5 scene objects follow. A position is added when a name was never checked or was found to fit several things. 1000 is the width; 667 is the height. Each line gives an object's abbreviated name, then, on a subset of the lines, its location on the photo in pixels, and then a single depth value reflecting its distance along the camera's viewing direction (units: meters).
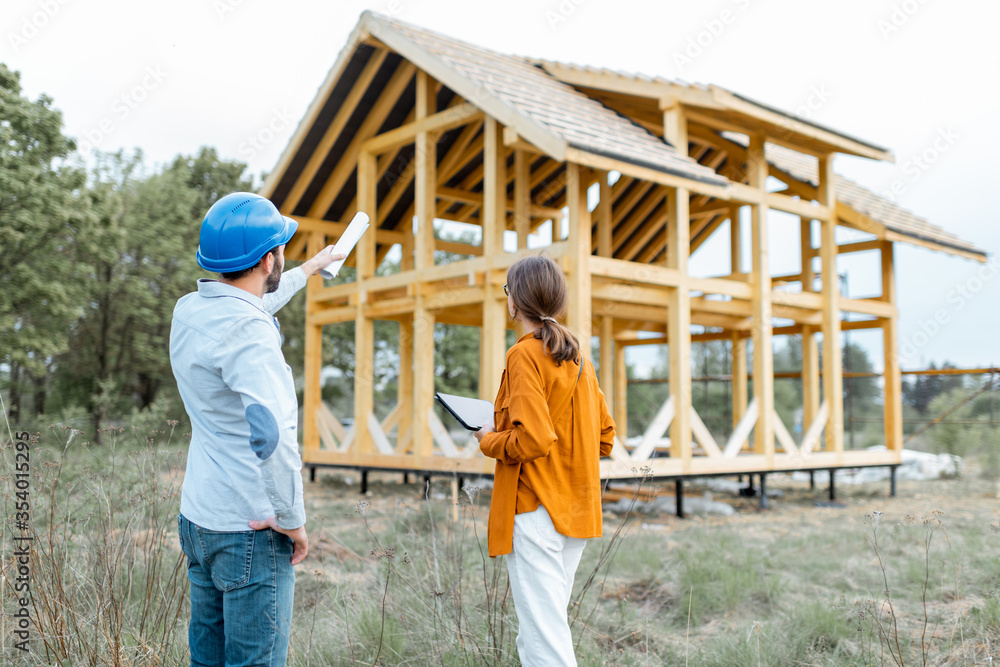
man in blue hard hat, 1.99
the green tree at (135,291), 18.05
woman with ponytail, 2.54
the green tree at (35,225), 11.92
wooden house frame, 8.77
